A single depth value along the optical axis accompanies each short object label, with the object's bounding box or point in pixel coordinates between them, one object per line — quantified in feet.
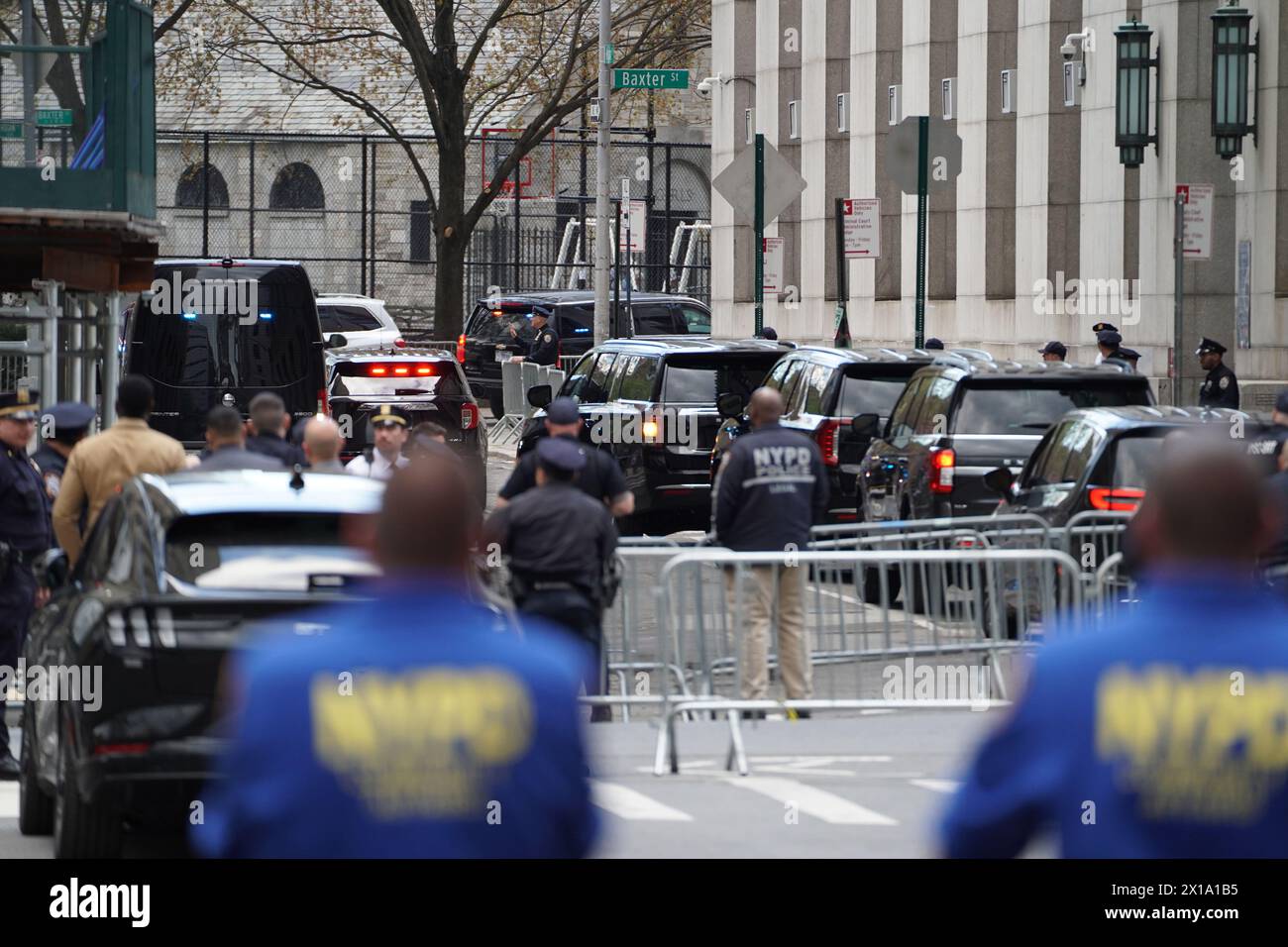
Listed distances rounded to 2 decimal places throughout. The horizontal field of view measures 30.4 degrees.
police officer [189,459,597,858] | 11.47
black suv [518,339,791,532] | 66.95
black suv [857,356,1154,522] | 54.29
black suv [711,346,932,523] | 62.34
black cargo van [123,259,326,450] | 66.90
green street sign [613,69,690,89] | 95.71
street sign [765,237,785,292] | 94.15
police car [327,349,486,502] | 73.51
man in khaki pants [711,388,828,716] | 39.96
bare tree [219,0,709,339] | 131.34
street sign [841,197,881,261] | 79.36
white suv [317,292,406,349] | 128.47
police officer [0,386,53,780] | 35.55
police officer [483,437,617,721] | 34.78
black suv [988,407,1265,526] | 45.83
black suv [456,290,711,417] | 135.44
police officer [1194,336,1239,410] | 71.72
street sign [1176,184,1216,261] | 67.72
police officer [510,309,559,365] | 120.26
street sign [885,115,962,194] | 74.18
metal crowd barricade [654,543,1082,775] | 37.01
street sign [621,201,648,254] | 109.81
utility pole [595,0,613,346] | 109.29
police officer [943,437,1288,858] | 11.23
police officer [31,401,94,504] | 39.68
